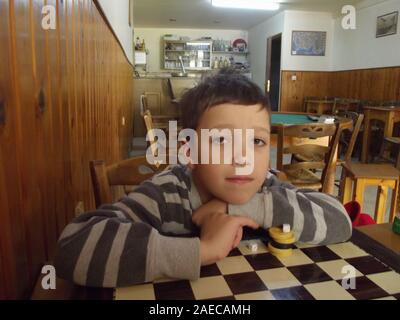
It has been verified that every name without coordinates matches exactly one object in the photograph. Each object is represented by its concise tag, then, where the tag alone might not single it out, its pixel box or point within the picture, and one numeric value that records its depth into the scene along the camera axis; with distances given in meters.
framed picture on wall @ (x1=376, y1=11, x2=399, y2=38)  5.58
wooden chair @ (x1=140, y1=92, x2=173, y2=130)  4.93
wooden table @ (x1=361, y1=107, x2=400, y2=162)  4.73
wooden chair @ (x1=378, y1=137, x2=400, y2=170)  4.90
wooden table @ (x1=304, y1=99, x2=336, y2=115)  6.85
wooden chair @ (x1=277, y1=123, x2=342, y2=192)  2.20
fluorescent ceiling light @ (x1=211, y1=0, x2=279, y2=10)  6.67
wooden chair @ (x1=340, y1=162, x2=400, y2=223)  1.96
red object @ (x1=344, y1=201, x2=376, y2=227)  0.95
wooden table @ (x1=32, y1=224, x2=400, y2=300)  0.52
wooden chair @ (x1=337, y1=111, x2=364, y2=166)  2.61
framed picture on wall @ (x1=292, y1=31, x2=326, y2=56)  7.51
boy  0.54
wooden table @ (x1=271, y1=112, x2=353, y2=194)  2.45
